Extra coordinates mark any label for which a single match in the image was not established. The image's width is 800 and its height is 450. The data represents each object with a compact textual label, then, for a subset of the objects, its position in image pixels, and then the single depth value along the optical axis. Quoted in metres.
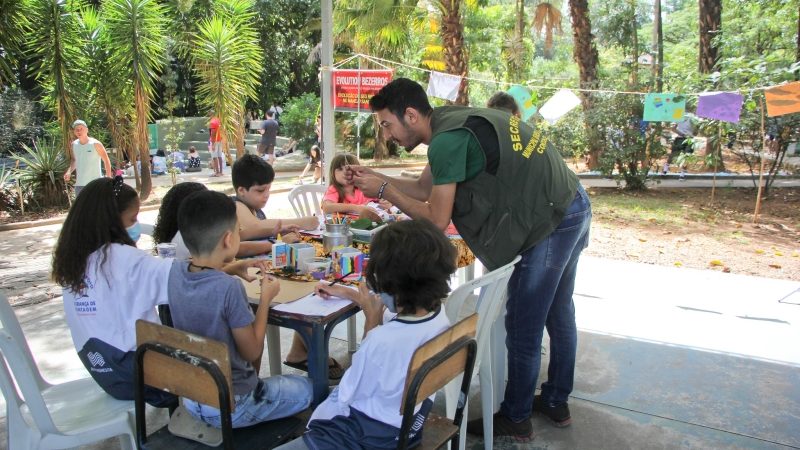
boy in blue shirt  2.01
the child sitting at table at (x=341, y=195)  4.31
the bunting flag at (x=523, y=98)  7.62
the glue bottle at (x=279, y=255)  2.85
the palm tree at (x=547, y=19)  19.73
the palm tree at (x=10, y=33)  9.15
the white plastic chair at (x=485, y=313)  2.30
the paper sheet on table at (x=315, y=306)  2.27
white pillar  6.45
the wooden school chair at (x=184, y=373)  1.73
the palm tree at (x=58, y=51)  10.05
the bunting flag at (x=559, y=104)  7.76
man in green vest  2.48
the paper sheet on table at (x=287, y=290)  2.45
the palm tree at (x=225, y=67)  11.59
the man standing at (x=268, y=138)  14.98
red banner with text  6.70
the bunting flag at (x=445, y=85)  8.18
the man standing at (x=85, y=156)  8.34
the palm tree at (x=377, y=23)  13.20
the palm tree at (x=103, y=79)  10.49
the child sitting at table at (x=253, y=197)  3.29
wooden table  2.17
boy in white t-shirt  1.81
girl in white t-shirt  2.19
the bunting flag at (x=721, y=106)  6.99
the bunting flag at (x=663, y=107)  7.41
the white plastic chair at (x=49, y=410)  1.91
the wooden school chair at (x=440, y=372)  1.69
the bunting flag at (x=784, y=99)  6.21
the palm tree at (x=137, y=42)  10.42
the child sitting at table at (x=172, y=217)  2.88
